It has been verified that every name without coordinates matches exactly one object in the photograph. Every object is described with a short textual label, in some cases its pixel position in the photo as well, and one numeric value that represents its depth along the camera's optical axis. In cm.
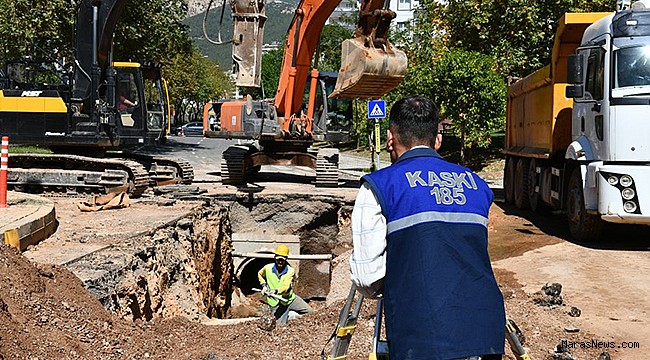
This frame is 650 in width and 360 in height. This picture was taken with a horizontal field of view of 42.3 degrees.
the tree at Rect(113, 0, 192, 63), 2895
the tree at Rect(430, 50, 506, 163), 2802
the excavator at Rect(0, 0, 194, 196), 1533
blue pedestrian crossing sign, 2030
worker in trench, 1084
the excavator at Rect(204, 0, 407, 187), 1257
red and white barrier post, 1105
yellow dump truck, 1062
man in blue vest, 315
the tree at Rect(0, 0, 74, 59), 2759
